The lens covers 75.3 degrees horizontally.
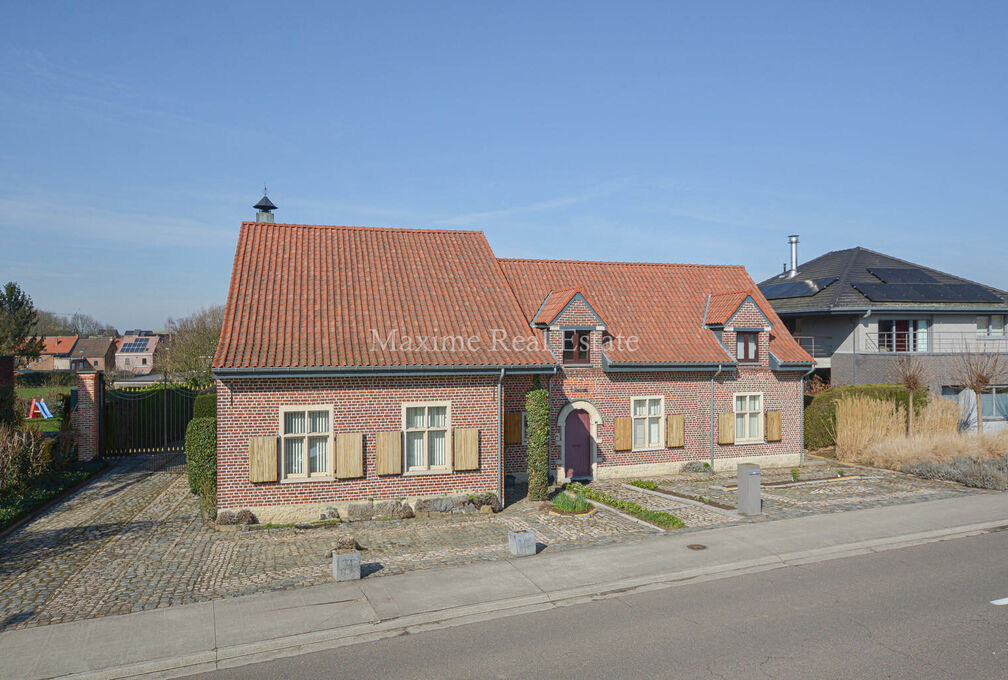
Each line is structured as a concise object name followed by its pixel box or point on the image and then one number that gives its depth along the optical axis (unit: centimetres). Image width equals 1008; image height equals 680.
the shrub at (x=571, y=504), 1501
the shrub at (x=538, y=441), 1589
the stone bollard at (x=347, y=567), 1044
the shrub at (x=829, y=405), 2336
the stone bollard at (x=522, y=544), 1180
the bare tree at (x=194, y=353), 3091
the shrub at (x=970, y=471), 1773
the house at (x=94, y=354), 7431
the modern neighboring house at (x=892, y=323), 2617
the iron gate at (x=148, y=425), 2151
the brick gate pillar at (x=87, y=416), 2027
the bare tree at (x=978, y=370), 2209
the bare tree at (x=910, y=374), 2277
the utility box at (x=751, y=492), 1476
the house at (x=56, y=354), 7144
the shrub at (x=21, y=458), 1557
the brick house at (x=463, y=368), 1432
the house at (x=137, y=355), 8844
